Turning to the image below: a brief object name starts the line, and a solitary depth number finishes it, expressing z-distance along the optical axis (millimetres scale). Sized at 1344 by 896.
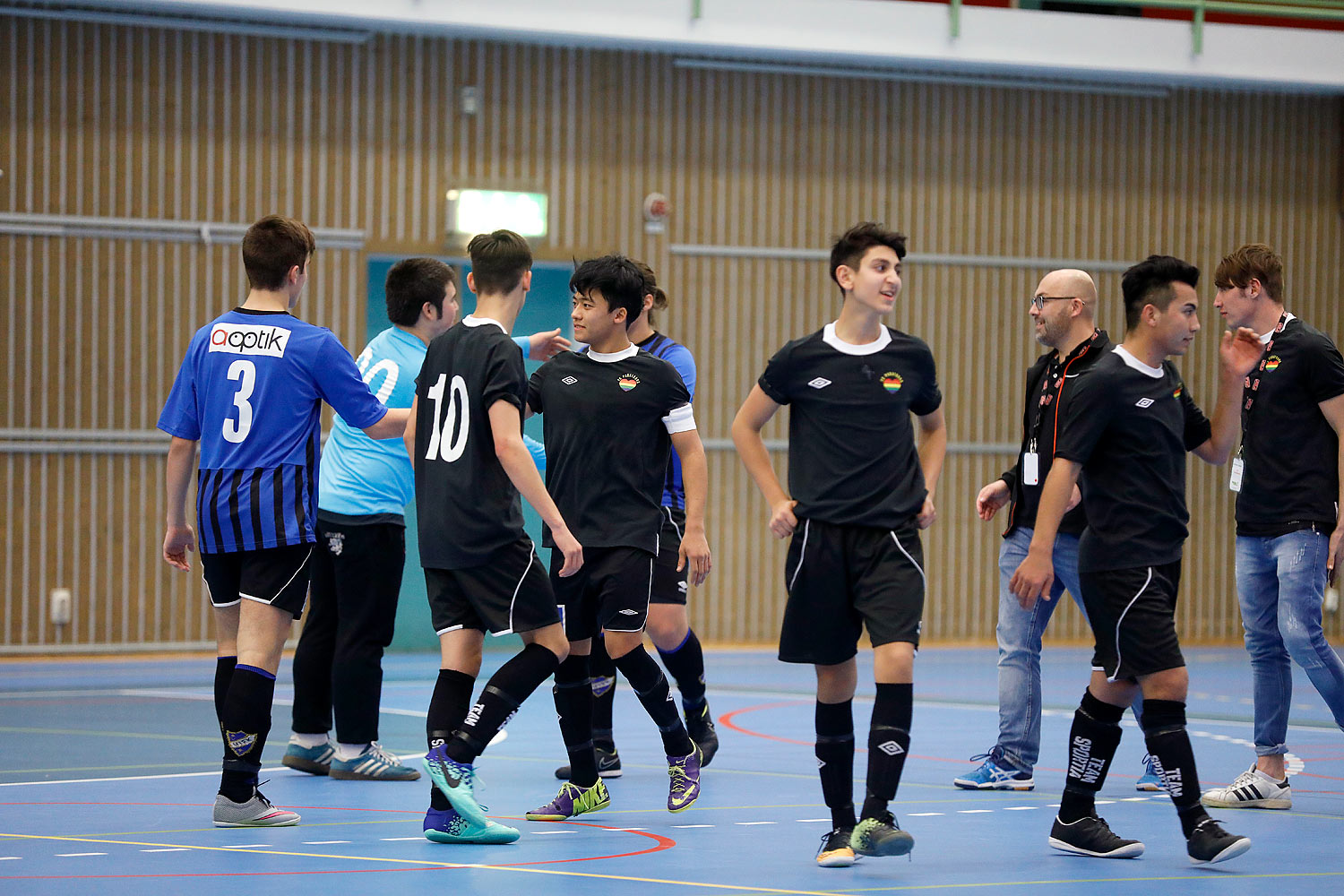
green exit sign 26469
